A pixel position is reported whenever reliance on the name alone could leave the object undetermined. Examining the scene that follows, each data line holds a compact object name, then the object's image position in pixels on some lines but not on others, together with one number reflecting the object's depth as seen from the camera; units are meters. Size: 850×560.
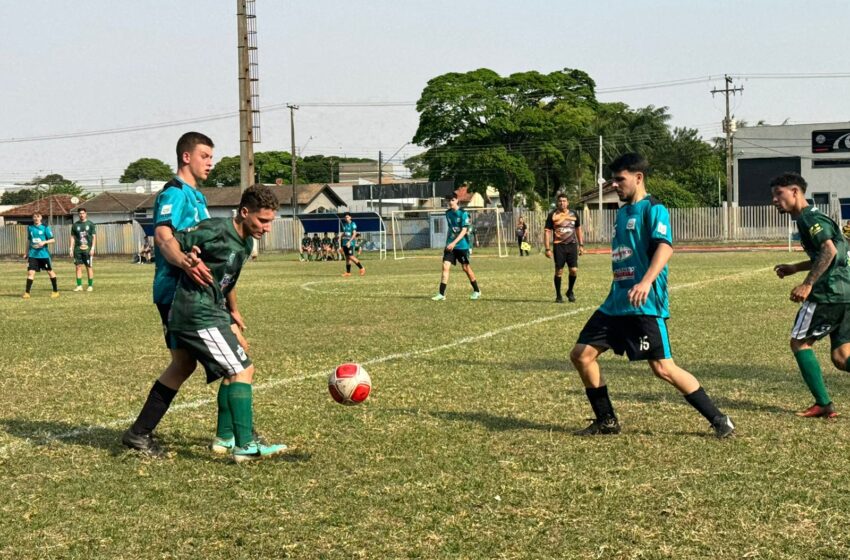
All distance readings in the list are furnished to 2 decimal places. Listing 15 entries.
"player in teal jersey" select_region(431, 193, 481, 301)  19.22
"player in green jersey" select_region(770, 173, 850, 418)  7.49
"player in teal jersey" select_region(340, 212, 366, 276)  30.06
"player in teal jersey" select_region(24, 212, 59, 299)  23.61
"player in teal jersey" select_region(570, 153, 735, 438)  6.57
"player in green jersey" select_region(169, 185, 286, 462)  6.14
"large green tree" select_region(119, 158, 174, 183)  151.50
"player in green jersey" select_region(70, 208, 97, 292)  25.38
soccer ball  6.79
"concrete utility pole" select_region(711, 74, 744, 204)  61.34
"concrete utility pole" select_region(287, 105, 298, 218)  73.91
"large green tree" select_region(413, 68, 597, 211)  69.88
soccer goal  62.44
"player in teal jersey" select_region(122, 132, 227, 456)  6.44
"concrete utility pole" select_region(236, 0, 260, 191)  41.78
